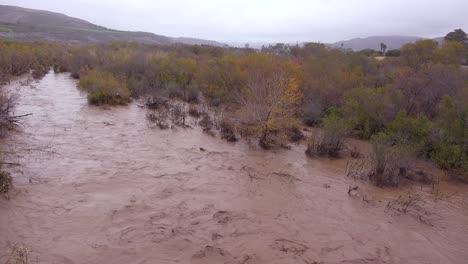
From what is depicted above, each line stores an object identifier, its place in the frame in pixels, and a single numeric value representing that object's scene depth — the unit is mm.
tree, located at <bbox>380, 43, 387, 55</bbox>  40469
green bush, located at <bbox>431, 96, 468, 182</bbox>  9078
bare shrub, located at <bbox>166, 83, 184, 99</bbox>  17109
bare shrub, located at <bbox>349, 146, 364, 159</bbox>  10297
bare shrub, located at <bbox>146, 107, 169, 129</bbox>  11914
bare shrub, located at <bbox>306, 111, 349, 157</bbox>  10234
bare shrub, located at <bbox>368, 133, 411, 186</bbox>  8391
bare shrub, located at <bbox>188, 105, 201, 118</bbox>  13844
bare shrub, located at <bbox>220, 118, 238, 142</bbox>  11109
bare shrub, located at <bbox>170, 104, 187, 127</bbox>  12336
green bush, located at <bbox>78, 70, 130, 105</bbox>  14718
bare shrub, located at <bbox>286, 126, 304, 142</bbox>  11539
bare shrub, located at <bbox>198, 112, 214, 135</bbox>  11781
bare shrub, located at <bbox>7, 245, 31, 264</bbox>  3998
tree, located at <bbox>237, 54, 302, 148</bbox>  10758
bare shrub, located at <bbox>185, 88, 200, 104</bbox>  17000
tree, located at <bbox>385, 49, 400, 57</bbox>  33991
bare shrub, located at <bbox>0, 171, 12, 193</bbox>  6102
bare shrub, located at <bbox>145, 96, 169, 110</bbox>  14793
